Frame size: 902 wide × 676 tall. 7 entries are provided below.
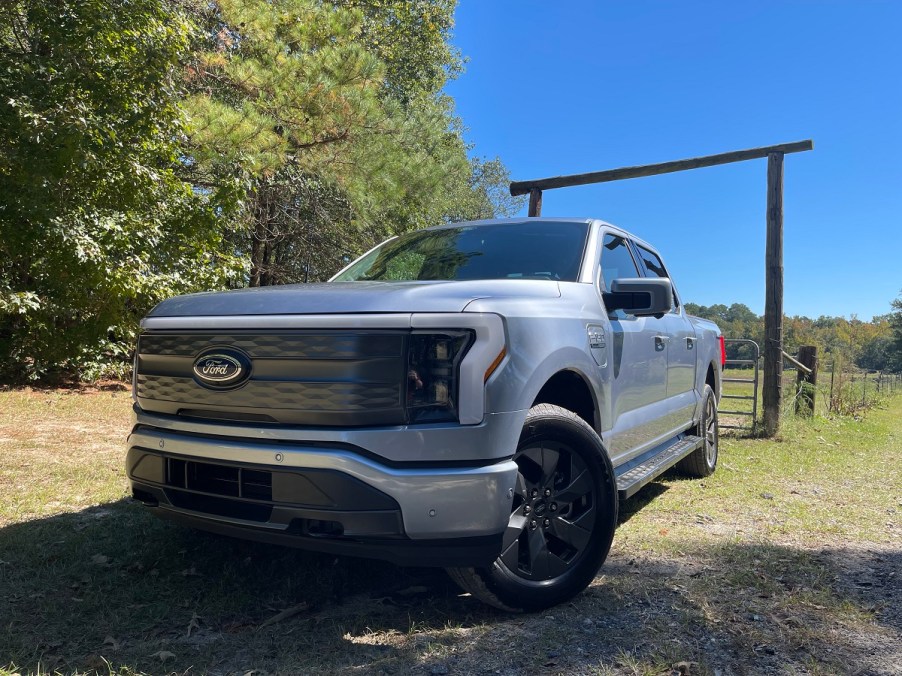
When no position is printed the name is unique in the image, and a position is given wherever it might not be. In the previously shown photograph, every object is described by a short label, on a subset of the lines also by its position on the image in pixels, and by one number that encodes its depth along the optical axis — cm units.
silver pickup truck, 243
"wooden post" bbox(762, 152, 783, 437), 888
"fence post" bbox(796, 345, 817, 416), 1043
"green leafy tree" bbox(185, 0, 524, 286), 1105
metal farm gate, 973
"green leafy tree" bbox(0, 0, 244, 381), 833
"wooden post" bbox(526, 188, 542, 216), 1023
